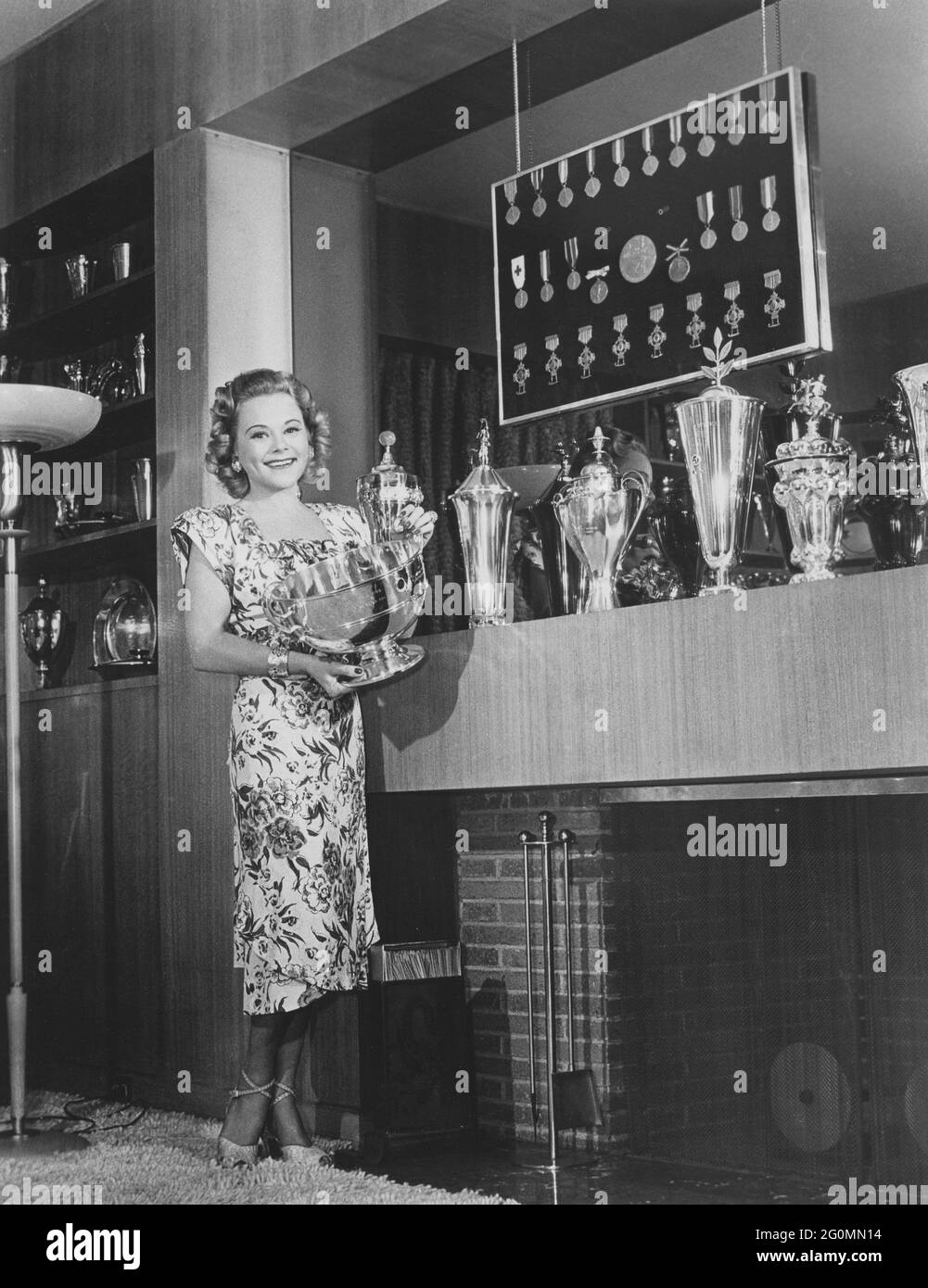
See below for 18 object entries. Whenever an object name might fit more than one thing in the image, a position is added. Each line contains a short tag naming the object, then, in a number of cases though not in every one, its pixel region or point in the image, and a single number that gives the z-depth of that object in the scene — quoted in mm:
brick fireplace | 2801
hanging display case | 3014
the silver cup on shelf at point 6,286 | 4762
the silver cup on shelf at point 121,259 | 4414
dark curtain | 4820
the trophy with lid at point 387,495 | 3424
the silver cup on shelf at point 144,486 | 4312
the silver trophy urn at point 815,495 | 2830
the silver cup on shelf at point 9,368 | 4934
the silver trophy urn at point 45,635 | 4703
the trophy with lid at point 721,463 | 2938
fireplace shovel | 3188
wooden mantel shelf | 2510
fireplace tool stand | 3145
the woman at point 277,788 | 3018
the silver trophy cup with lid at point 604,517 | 3180
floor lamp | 3465
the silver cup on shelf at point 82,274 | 4562
